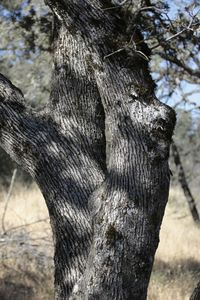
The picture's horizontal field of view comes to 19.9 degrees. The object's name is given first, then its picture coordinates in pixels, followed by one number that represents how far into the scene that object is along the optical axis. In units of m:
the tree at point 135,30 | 4.06
